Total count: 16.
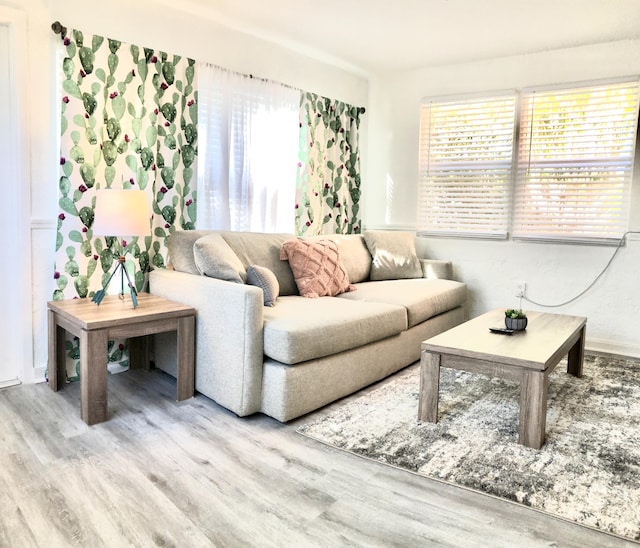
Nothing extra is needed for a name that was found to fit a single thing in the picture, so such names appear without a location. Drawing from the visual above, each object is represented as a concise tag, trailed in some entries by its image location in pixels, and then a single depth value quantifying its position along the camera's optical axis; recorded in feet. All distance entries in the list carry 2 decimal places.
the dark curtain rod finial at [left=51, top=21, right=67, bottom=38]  8.92
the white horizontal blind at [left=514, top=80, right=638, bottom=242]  12.55
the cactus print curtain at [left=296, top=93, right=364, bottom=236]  14.20
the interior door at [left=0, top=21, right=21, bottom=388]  8.75
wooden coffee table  7.19
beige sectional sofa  7.96
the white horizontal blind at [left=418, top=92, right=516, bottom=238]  14.16
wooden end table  7.67
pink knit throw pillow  11.04
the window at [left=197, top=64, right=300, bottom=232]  11.38
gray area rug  6.03
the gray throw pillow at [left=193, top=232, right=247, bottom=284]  9.21
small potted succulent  8.95
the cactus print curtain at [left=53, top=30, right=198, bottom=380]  9.33
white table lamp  8.57
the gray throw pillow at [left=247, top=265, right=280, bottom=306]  9.39
